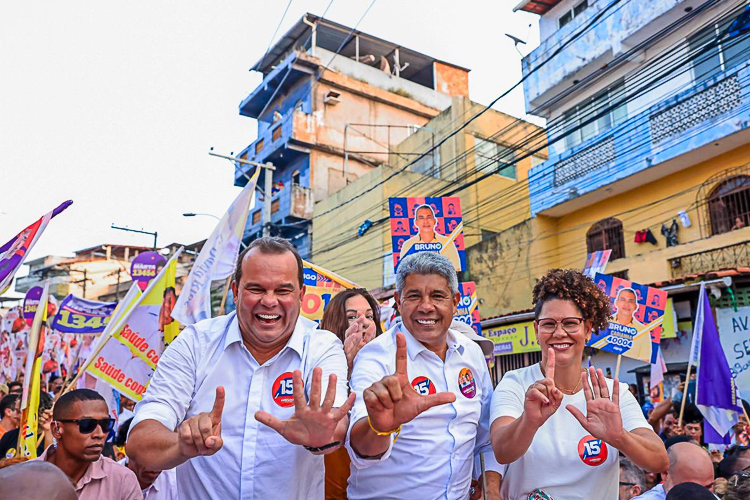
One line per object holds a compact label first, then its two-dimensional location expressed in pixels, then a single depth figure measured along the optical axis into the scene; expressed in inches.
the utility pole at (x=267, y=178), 738.8
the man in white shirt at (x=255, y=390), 93.5
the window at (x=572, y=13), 713.6
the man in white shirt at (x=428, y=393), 111.9
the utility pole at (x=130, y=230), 1123.4
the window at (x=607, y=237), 660.7
